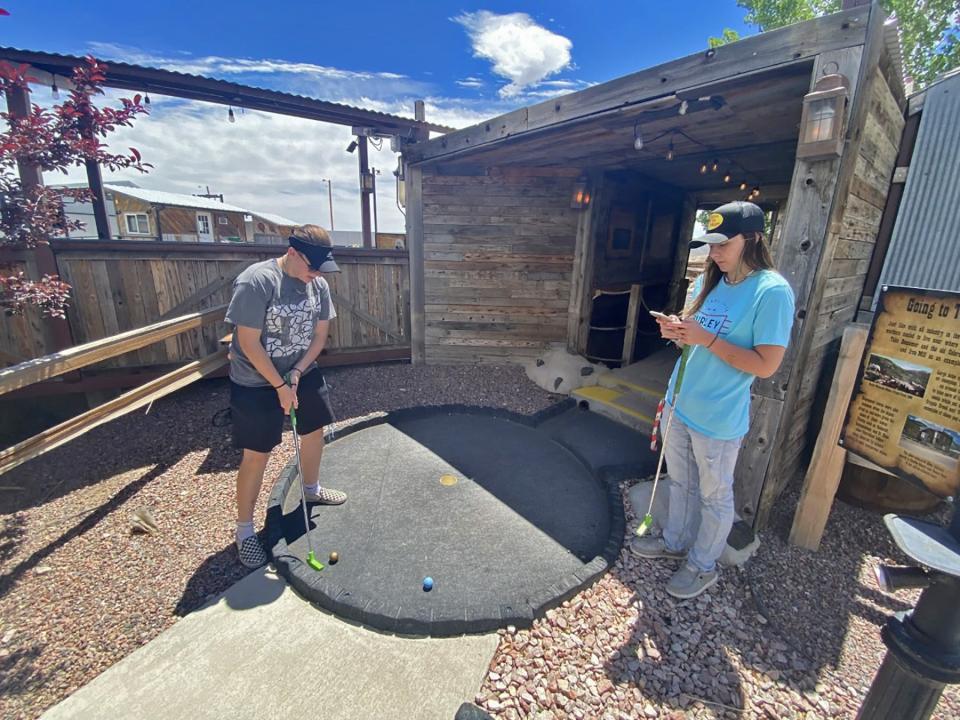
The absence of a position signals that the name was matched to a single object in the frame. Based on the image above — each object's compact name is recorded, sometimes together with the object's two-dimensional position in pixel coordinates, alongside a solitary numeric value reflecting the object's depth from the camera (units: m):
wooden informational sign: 1.79
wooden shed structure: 2.37
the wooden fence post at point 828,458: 2.35
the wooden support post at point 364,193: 7.42
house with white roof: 17.39
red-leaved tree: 2.51
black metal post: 1.08
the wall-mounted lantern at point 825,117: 2.17
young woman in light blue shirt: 1.85
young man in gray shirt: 2.24
